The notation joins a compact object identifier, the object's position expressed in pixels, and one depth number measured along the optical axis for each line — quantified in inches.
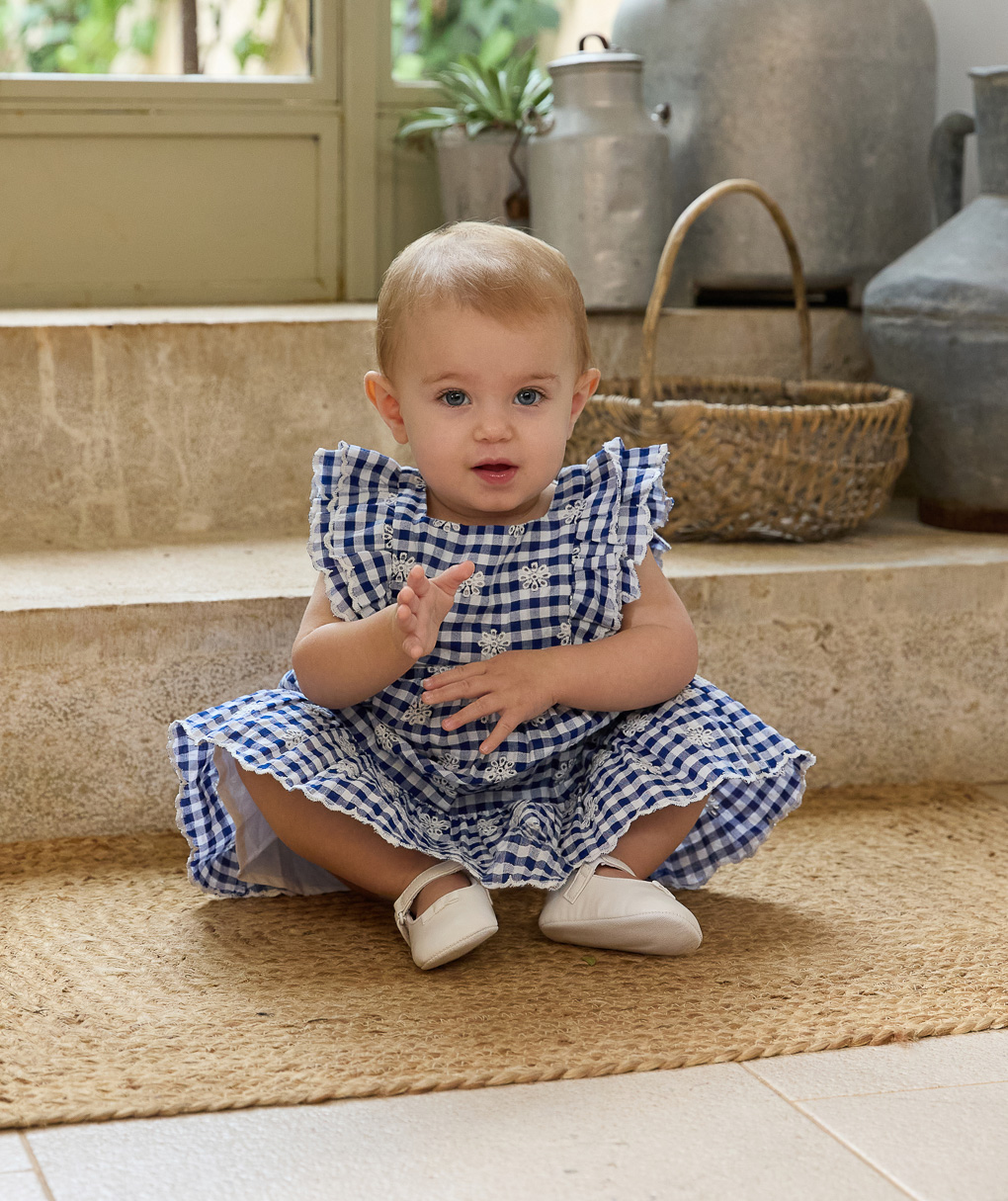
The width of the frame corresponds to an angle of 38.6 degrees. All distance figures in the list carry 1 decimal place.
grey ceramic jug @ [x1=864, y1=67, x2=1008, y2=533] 70.7
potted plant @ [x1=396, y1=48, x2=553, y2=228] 87.1
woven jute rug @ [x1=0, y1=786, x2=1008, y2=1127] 38.3
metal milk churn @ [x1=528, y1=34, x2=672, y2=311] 80.7
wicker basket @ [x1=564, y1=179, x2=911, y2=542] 66.1
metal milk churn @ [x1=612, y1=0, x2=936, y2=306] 83.4
